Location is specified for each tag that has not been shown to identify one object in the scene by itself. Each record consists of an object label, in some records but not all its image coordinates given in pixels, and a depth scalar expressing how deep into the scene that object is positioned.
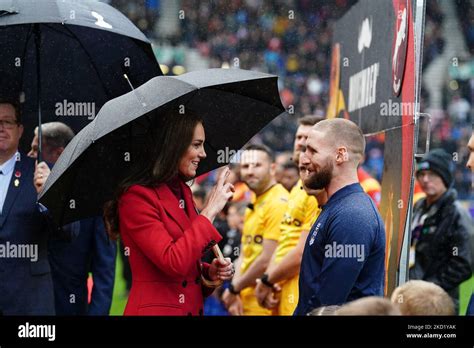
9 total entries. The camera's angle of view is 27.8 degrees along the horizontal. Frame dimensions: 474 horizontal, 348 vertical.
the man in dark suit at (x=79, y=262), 5.73
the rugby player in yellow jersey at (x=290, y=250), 5.77
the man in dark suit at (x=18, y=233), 4.95
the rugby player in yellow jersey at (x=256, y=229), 6.66
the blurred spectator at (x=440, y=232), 6.40
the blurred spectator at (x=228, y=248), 8.14
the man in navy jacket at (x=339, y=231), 3.77
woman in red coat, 3.81
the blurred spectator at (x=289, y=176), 8.23
